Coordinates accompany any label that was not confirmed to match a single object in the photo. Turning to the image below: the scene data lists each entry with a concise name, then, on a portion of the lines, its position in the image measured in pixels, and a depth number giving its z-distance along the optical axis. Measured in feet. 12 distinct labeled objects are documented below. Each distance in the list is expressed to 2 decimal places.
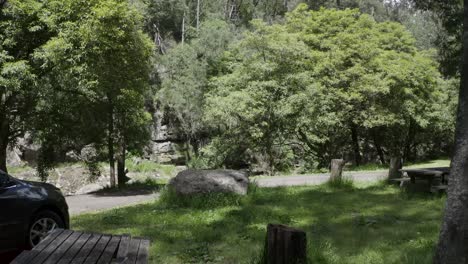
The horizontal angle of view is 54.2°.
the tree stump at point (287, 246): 13.92
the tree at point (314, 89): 80.69
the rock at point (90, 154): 64.64
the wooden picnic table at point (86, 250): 12.70
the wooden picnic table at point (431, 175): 39.71
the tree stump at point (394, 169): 48.83
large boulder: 39.32
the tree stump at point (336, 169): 47.44
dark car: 21.47
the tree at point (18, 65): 50.14
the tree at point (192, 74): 109.70
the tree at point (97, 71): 54.95
